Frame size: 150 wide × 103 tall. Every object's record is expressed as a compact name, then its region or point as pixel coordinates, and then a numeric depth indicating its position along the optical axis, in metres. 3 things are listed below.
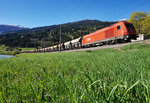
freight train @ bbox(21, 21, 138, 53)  15.93
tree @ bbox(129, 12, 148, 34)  49.46
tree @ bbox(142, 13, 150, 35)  42.22
